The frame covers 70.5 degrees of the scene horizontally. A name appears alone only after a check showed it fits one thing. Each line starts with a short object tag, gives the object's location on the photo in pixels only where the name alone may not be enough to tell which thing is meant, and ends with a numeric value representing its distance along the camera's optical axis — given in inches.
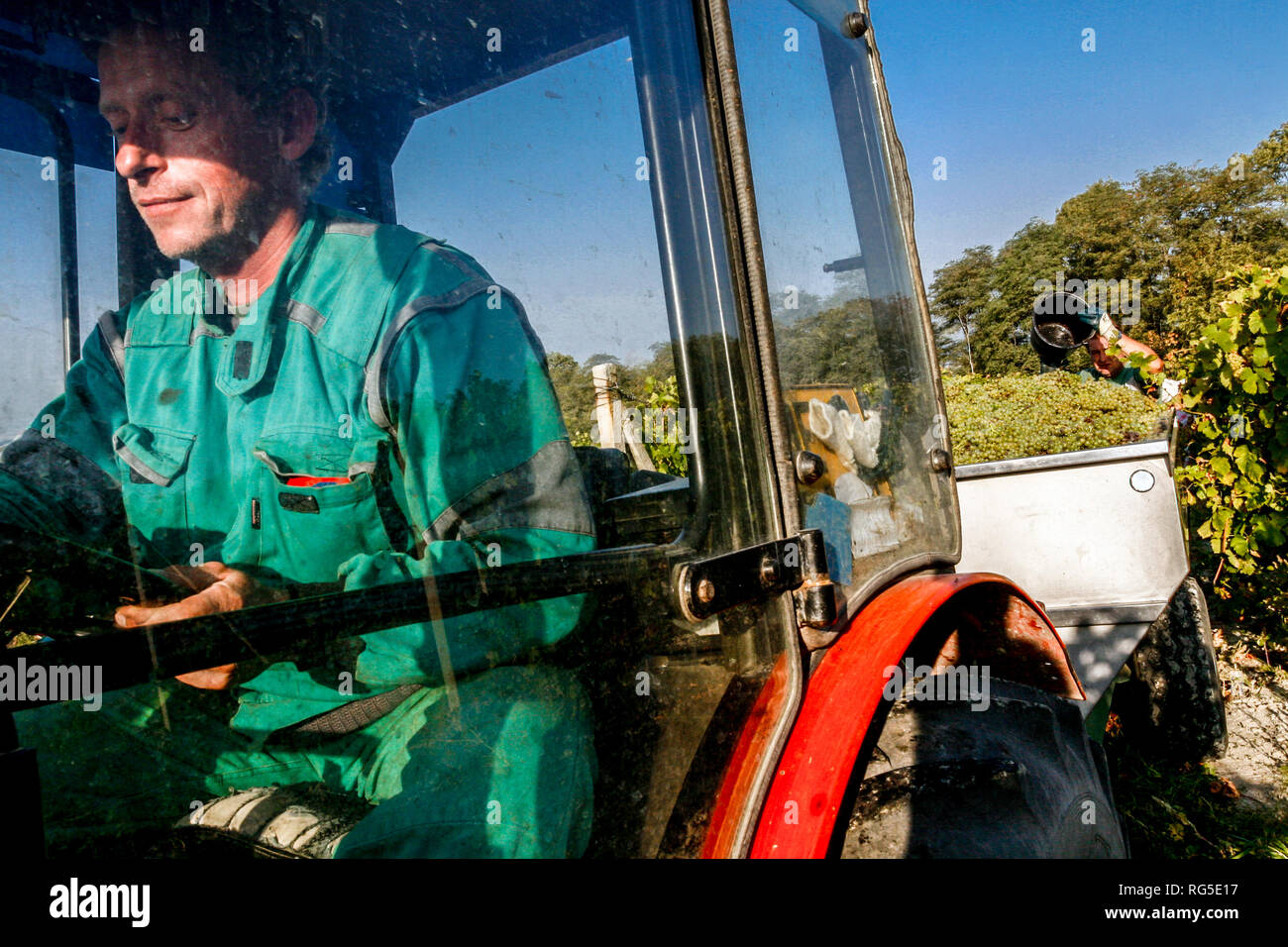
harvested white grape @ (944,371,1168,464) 226.8
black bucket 230.5
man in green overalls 40.9
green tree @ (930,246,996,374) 761.3
